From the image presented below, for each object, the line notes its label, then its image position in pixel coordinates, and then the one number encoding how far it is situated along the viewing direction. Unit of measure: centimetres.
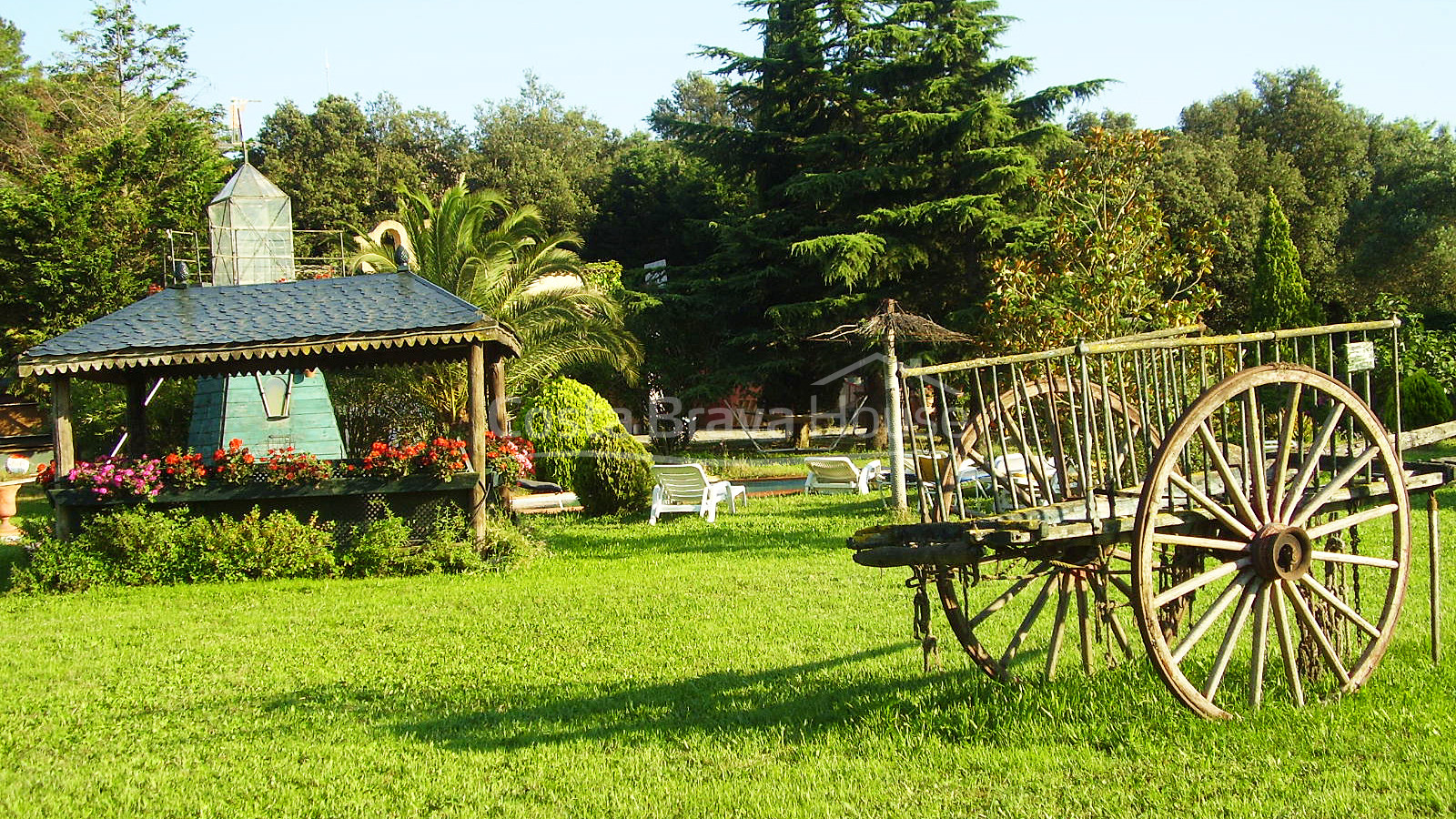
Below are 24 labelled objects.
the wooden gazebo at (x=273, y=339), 1259
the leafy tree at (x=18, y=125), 3588
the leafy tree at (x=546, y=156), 5138
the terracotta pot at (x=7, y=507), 1717
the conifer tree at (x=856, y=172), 2900
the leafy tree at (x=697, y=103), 7781
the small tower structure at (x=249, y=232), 2016
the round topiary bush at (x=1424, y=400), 2231
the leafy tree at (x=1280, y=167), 3566
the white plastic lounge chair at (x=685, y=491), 1625
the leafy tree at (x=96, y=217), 2791
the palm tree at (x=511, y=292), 2288
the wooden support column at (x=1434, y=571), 592
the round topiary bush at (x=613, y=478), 1734
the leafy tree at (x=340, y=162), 4800
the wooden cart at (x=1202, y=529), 501
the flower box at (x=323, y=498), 1262
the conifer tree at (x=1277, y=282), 2930
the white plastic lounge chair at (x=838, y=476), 1861
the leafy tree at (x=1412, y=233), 3184
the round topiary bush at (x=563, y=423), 1820
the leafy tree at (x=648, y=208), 4456
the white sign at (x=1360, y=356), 562
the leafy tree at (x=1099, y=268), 1524
